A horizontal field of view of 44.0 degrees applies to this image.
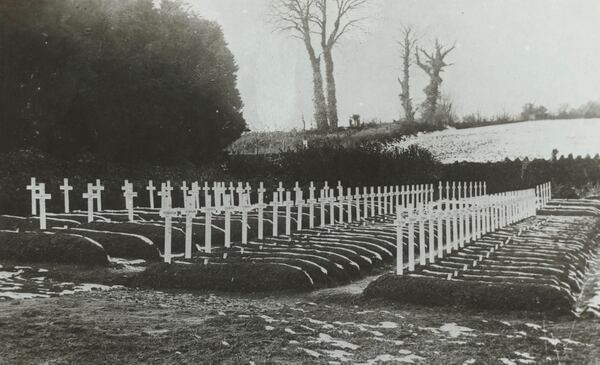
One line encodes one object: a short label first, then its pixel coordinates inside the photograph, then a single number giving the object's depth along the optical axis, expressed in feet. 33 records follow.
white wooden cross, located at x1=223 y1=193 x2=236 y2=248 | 48.52
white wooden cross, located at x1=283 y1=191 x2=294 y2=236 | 57.41
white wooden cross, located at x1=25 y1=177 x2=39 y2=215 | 61.27
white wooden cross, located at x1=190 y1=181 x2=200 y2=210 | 59.93
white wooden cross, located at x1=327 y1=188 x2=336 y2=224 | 66.08
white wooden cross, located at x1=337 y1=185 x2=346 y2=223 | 68.54
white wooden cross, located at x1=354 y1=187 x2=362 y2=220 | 70.90
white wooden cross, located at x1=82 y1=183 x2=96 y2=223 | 62.80
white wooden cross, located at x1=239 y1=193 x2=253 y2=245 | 50.75
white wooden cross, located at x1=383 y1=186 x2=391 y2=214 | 78.63
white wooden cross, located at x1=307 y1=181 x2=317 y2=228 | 61.98
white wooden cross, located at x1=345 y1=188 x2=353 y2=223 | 68.32
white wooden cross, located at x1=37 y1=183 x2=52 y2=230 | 56.65
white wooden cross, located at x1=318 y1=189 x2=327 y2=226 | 64.75
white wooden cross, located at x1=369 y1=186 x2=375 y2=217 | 75.05
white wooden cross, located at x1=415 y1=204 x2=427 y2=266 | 40.81
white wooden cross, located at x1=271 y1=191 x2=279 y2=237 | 56.29
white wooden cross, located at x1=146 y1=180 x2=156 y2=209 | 75.54
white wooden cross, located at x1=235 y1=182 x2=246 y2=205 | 56.93
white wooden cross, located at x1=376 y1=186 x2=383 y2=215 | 77.25
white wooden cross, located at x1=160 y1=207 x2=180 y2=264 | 43.83
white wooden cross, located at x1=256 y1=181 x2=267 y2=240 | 53.72
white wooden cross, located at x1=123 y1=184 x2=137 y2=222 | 64.44
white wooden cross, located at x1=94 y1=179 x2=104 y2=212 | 67.52
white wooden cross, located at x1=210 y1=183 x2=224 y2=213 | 68.15
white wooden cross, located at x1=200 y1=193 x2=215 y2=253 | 45.70
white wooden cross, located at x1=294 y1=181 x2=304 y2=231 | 61.36
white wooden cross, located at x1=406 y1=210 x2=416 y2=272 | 38.29
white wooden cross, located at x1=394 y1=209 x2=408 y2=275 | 37.01
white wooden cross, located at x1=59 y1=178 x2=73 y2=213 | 65.91
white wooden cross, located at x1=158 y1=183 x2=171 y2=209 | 45.44
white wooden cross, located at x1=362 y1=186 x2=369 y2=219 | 73.16
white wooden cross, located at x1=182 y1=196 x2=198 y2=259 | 44.39
